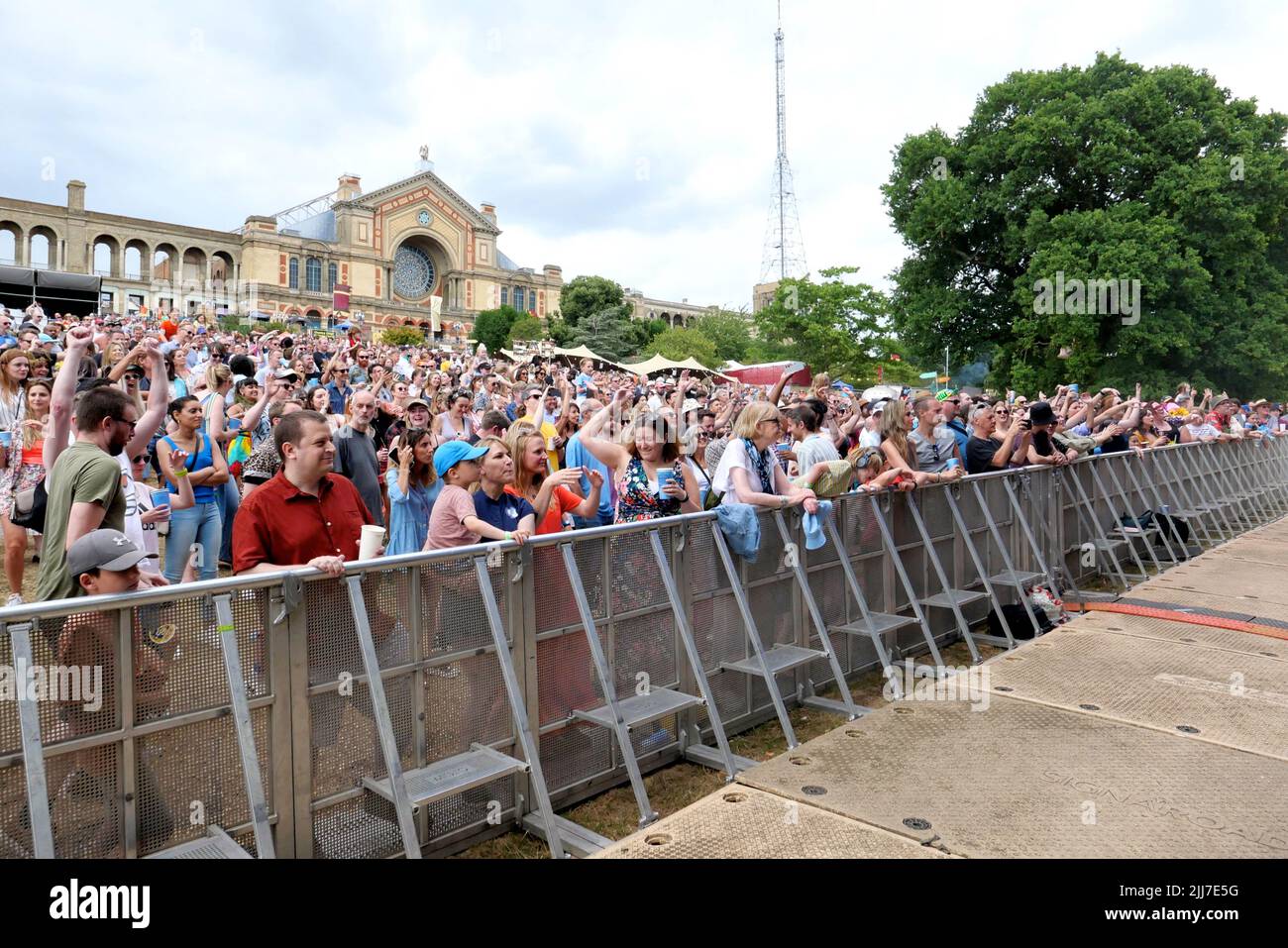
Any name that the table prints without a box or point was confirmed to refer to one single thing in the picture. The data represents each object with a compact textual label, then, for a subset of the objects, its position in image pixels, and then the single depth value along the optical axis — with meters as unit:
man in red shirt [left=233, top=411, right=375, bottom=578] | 3.66
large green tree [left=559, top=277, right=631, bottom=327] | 71.75
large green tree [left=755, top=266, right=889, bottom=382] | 53.53
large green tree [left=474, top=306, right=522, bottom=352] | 73.44
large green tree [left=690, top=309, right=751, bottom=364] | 80.44
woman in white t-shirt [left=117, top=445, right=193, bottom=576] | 4.23
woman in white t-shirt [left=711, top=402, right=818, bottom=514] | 5.39
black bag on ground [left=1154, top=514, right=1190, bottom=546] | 10.79
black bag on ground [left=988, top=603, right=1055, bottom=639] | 7.30
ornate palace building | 70.75
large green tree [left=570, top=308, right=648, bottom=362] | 66.31
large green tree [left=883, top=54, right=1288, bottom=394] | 24.50
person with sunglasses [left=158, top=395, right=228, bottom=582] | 5.95
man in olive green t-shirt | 3.55
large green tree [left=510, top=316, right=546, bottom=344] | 71.94
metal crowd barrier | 2.74
